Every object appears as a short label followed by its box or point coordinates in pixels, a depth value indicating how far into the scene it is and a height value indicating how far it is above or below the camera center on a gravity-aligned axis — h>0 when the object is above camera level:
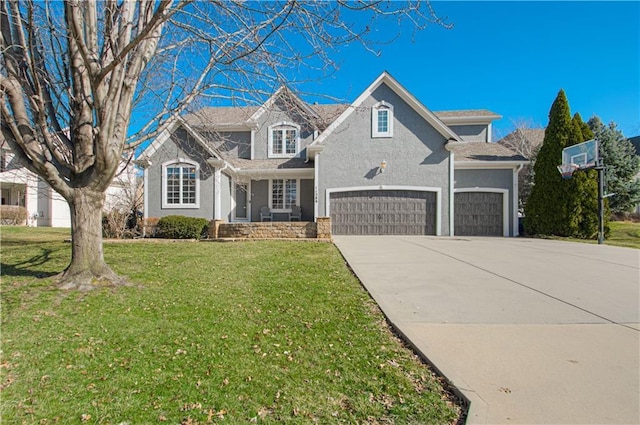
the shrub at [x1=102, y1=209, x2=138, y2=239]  13.50 -0.50
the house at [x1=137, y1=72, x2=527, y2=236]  15.07 +2.01
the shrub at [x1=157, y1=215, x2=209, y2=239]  13.67 -0.57
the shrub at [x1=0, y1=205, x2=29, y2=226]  22.90 -0.17
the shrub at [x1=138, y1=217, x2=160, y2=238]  14.27 -0.61
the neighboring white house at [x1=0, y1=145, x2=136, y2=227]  24.54 +0.57
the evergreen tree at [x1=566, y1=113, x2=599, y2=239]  14.38 +0.66
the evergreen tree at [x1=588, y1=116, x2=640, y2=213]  17.66 +2.76
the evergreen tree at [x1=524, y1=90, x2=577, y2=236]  14.80 +1.68
